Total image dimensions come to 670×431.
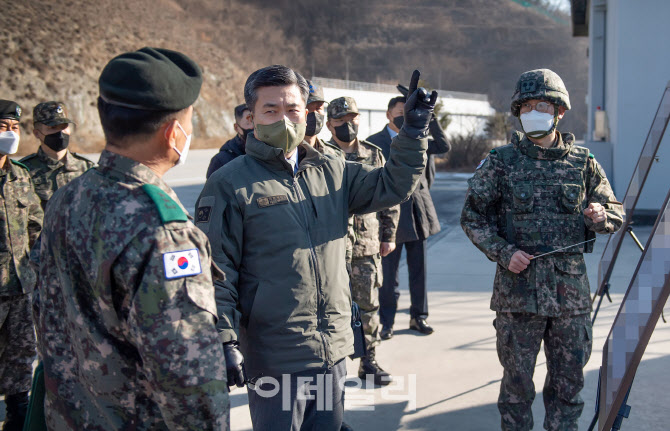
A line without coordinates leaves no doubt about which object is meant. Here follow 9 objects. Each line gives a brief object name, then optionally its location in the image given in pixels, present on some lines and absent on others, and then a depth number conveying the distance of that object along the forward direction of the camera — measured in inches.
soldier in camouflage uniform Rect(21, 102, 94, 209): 169.9
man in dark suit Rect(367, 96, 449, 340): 193.0
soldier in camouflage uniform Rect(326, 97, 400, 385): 154.9
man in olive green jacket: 86.1
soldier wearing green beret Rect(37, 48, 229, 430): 53.4
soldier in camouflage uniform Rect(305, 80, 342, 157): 141.9
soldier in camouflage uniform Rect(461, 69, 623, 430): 110.7
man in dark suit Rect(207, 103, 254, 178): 157.2
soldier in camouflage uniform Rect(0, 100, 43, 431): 138.3
